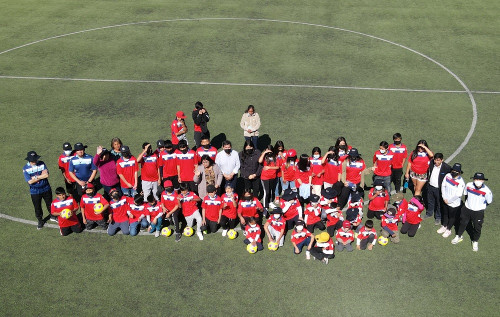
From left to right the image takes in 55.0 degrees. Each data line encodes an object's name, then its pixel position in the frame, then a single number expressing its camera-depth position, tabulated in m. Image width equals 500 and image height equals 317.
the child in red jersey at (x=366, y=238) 12.16
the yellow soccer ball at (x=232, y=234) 12.58
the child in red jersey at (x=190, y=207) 12.60
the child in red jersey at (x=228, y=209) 12.61
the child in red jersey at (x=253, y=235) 12.22
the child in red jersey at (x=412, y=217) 12.45
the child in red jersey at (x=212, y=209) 12.59
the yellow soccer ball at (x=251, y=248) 12.04
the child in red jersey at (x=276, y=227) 12.05
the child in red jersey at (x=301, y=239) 11.90
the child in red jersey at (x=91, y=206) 12.66
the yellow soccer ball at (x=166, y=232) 12.73
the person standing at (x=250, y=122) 15.45
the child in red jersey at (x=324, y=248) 11.78
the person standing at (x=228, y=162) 13.31
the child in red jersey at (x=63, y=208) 12.52
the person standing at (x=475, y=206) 11.57
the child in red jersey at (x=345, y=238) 12.12
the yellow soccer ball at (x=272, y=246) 12.13
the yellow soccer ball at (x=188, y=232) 12.70
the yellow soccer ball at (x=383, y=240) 12.27
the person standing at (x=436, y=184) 12.63
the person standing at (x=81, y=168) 13.28
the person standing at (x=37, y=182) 12.80
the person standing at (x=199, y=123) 15.45
